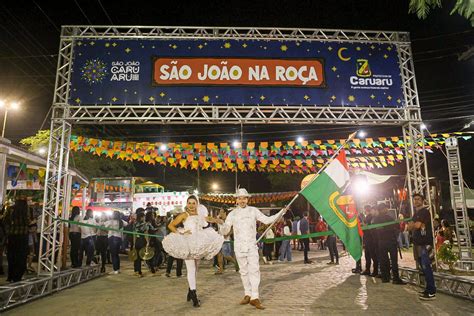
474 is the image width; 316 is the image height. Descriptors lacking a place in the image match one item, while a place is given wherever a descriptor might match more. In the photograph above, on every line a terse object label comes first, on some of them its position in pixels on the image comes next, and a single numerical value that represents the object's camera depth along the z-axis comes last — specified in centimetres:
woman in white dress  639
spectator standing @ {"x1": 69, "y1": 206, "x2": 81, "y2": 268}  1077
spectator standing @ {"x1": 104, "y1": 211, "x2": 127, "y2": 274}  1086
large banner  944
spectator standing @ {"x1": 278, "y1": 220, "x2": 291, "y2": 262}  1481
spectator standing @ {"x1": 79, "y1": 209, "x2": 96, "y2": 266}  1170
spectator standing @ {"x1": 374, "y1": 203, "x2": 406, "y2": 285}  879
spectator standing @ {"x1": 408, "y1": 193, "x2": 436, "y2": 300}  699
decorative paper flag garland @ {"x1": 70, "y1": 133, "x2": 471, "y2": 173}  1506
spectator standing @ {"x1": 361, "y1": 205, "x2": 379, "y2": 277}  984
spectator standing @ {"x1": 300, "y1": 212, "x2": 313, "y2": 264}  1483
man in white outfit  638
